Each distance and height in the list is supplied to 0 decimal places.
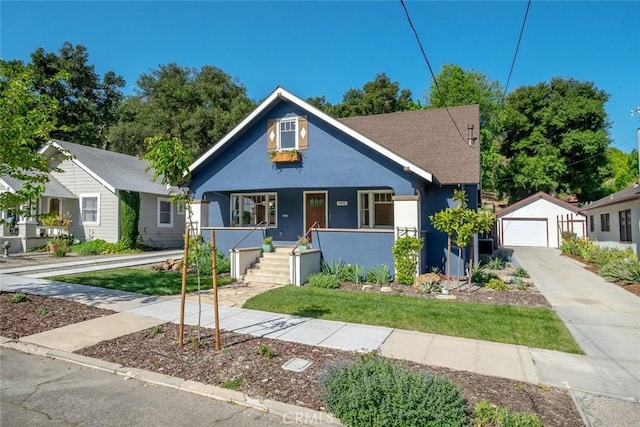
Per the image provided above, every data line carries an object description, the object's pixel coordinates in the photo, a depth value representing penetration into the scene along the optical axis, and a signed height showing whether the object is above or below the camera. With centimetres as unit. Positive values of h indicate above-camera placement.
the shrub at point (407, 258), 1040 -108
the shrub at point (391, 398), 323 -165
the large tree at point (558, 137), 3331 +769
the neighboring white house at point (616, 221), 1567 -9
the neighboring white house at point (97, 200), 1855 +119
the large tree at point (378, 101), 3875 +1297
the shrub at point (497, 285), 990 -179
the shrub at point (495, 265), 1364 -171
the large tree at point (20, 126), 730 +197
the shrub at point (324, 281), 1031 -173
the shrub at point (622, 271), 1091 -161
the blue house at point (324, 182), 1123 +127
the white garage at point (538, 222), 2577 -17
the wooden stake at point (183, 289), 526 -98
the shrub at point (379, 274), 1062 -159
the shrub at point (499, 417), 327 -182
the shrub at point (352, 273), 1086 -158
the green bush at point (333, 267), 1137 -145
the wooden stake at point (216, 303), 525 -118
